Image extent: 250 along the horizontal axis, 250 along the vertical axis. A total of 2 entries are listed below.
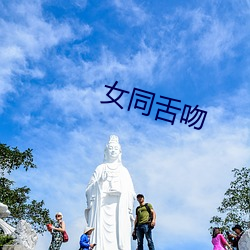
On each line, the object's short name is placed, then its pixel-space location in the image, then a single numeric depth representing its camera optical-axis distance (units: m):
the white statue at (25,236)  6.77
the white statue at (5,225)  7.27
